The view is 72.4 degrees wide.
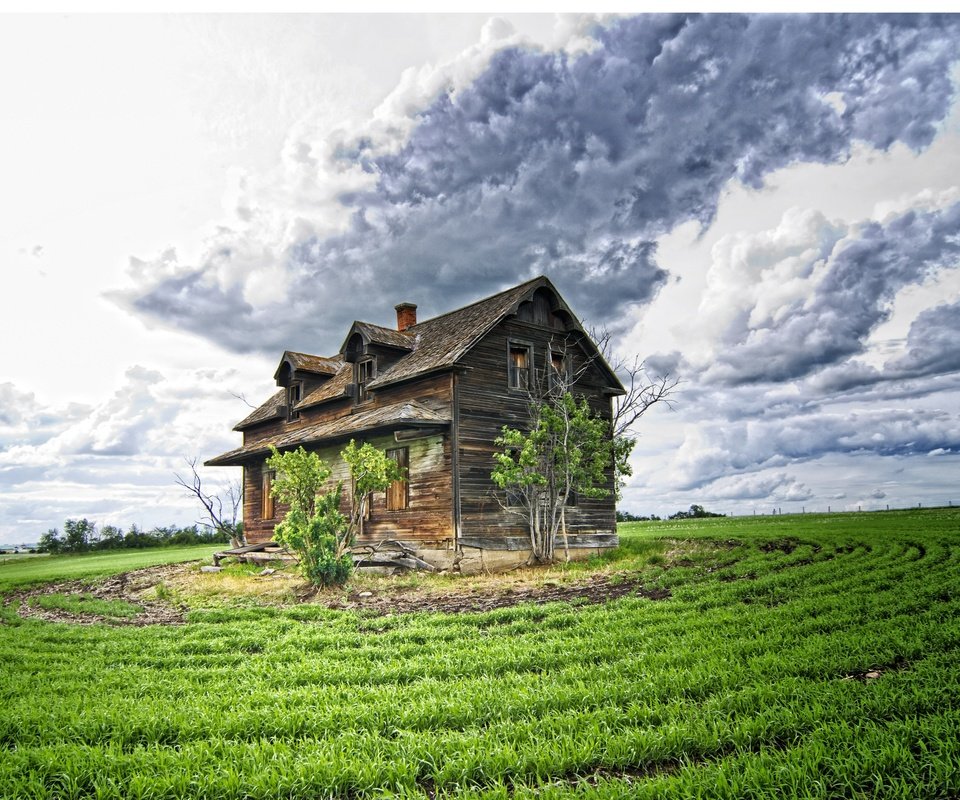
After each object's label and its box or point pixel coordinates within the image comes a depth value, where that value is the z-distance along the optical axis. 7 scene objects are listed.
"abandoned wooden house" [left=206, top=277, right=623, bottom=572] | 20.45
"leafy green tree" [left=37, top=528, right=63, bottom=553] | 46.00
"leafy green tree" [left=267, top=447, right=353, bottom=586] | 16.28
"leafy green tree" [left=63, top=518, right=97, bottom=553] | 46.38
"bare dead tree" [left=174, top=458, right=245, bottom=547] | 27.97
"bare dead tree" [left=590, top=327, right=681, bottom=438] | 25.09
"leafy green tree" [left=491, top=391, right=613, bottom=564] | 20.74
